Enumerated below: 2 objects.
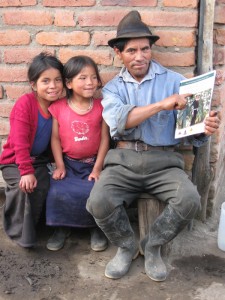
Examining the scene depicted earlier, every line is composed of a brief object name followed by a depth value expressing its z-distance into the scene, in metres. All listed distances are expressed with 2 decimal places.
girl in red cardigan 3.00
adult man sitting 2.75
